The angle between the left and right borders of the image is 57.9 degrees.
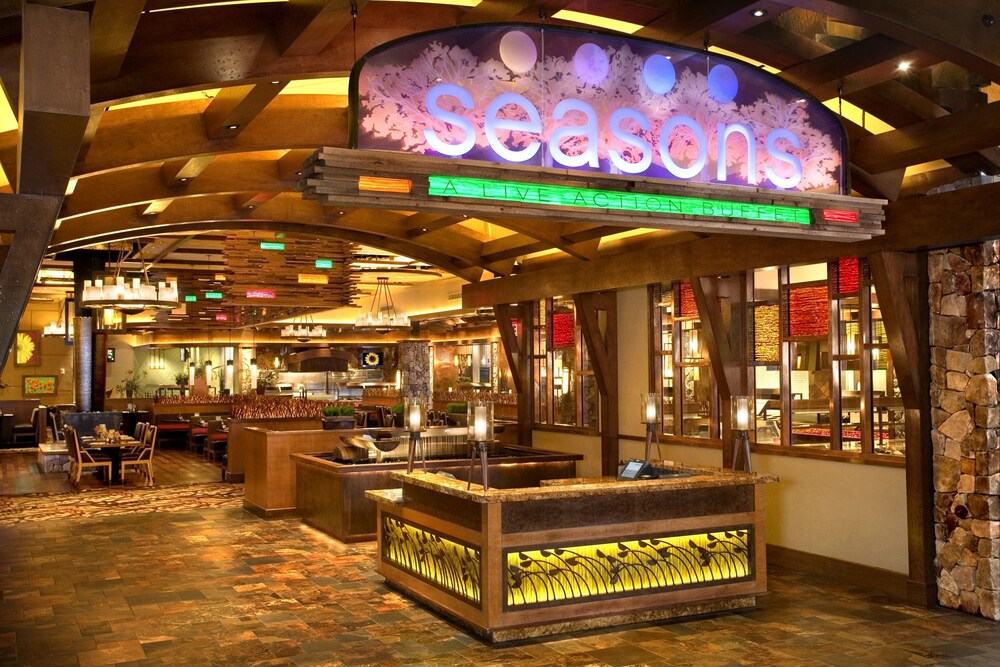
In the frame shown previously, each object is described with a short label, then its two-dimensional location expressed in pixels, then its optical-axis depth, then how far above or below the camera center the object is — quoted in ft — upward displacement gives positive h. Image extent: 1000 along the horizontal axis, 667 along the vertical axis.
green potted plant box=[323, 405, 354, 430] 43.06 -2.20
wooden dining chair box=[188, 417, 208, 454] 67.97 -4.80
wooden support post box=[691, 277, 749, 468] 30.86 +1.16
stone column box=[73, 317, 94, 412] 59.77 +0.35
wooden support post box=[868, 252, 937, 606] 24.73 -0.32
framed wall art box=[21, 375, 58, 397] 92.53 -1.20
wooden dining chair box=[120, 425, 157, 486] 50.26 -4.82
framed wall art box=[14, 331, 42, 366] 91.86 +2.50
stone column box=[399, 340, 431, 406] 89.92 +0.69
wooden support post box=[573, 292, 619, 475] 38.14 +0.37
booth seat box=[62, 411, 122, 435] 56.18 -2.96
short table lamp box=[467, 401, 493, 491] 22.44 -1.36
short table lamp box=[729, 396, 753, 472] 26.08 -1.54
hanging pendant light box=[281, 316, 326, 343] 80.22 +3.71
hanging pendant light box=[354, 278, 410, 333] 65.87 +3.79
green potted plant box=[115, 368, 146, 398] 99.76 -1.26
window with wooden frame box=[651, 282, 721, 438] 34.45 +0.08
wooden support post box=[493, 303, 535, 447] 44.83 +0.58
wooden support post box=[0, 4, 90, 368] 10.98 +3.01
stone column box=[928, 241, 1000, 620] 23.70 -1.52
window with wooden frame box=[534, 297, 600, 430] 41.34 -0.10
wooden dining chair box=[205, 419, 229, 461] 60.90 -4.54
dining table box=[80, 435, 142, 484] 48.88 -3.93
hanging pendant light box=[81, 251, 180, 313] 43.04 +3.77
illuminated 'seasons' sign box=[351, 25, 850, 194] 15.80 +4.99
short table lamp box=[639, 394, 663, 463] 27.68 -1.34
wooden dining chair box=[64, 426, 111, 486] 49.06 -4.77
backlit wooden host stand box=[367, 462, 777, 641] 21.88 -4.66
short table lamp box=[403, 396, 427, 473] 26.58 -1.39
